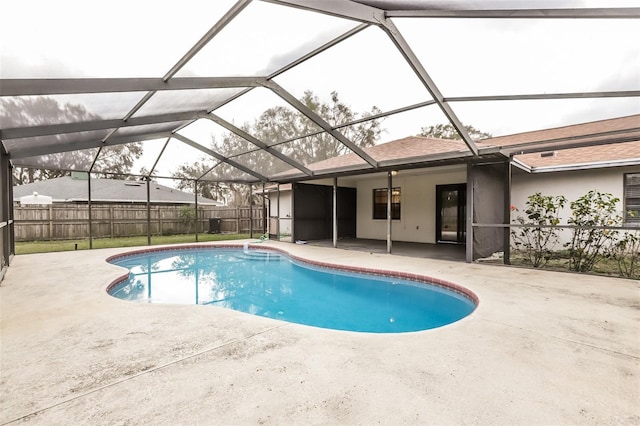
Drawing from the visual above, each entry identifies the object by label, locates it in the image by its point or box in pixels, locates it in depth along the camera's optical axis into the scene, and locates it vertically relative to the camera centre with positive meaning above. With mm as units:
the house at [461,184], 6402 +728
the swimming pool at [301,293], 4387 -1632
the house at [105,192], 13867 +879
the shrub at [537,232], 6482 -675
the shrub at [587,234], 5739 -575
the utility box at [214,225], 15492 -856
